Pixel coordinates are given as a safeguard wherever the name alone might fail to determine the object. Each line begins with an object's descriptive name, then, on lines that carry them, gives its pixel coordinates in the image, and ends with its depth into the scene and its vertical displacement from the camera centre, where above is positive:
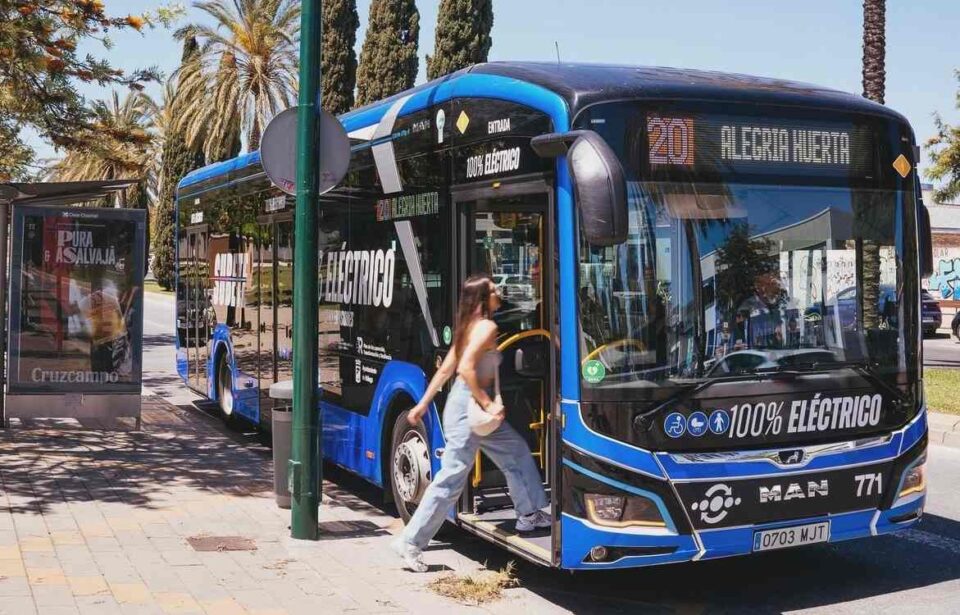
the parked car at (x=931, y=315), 32.06 -0.77
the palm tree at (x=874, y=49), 19.56 +4.11
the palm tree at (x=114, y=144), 12.15 +1.64
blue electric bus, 5.88 -0.05
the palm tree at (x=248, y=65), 37.62 +7.64
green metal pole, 7.73 -0.15
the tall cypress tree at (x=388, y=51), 38.03 +8.05
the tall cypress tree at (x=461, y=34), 36.34 +8.22
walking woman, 6.56 -0.88
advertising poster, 11.89 -0.08
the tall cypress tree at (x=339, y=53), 38.62 +8.09
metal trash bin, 8.47 -1.11
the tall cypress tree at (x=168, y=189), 51.06 +4.82
